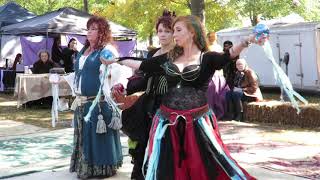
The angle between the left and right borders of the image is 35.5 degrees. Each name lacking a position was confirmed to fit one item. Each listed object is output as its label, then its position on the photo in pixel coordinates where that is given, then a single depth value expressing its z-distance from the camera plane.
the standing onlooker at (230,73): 9.43
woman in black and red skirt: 3.58
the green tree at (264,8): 26.35
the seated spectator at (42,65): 12.28
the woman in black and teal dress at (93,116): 5.06
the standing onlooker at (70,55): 13.14
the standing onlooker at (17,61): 15.41
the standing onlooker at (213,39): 8.73
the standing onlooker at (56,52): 13.64
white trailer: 12.66
